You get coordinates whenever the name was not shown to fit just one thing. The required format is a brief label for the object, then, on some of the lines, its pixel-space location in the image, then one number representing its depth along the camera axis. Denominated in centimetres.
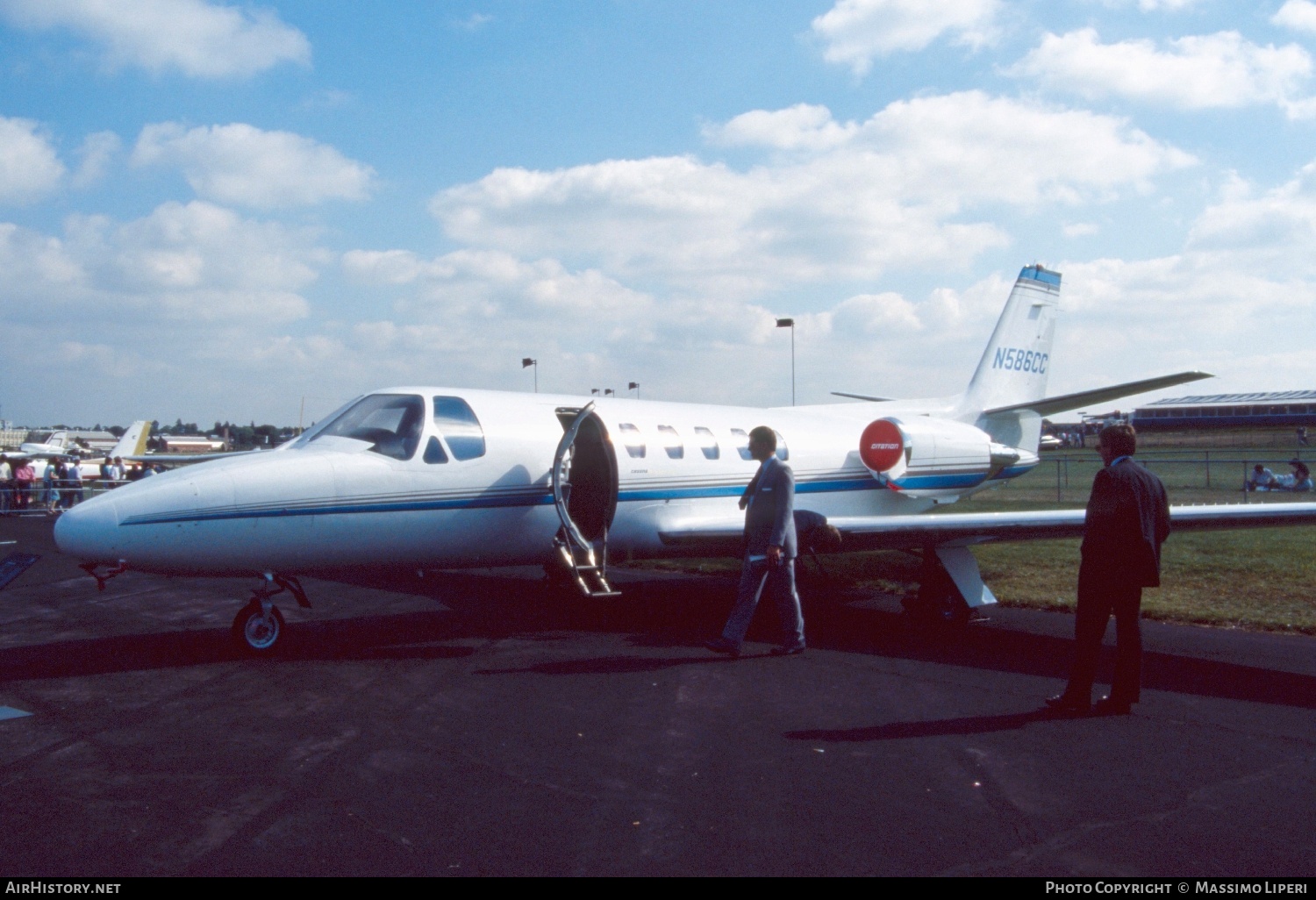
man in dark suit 609
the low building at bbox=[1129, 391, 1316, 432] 7544
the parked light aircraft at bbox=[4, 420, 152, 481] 4850
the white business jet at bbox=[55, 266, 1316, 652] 739
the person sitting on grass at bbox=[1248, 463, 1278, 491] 2637
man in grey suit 796
